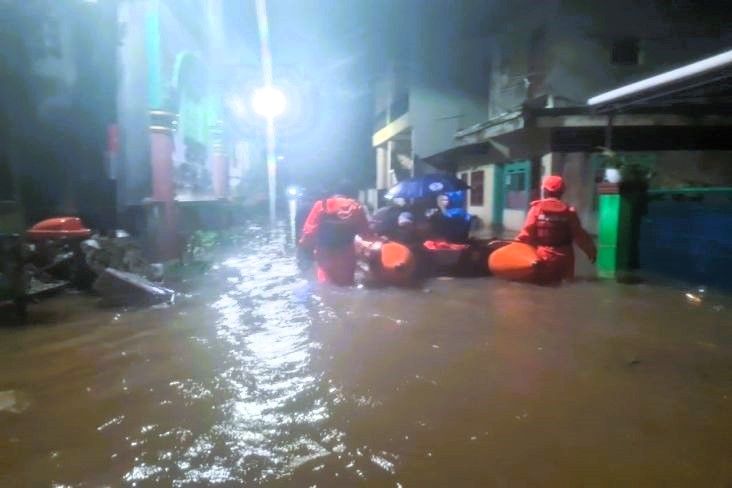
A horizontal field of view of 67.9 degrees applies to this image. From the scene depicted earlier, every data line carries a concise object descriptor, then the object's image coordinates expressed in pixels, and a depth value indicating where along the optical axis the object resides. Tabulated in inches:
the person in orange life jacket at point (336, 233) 270.8
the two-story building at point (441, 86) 787.4
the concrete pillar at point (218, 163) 587.5
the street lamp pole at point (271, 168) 900.6
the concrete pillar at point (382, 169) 1044.0
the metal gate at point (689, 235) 253.9
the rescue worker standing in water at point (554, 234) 267.6
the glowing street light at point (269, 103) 770.8
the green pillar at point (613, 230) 290.5
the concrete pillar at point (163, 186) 318.7
